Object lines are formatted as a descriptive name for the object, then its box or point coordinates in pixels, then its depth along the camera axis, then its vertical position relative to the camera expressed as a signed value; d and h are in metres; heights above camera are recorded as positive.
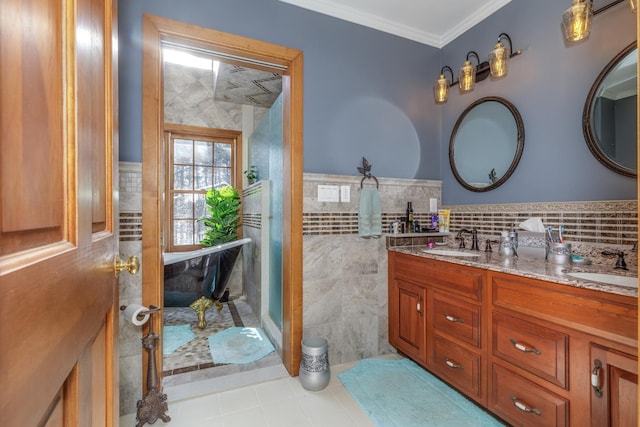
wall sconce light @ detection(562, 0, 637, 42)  1.52 +1.02
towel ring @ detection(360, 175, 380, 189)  2.34 +0.26
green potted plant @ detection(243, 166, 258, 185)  3.74 +0.51
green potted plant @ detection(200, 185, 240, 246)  3.82 -0.05
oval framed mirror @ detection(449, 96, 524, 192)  2.11 +0.53
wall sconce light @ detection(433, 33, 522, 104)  2.02 +1.07
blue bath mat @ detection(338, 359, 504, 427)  1.64 -1.18
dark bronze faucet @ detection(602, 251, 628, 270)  1.50 -0.28
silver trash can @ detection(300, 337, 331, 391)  1.91 -1.04
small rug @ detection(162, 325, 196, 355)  2.52 -1.16
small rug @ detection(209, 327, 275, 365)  2.34 -1.18
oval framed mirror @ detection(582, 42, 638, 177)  1.52 +0.53
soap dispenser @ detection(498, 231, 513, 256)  1.96 -0.24
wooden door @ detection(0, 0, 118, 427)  0.32 +0.00
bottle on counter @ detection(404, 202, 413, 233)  2.48 -0.09
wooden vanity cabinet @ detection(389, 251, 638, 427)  1.11 -0.65
